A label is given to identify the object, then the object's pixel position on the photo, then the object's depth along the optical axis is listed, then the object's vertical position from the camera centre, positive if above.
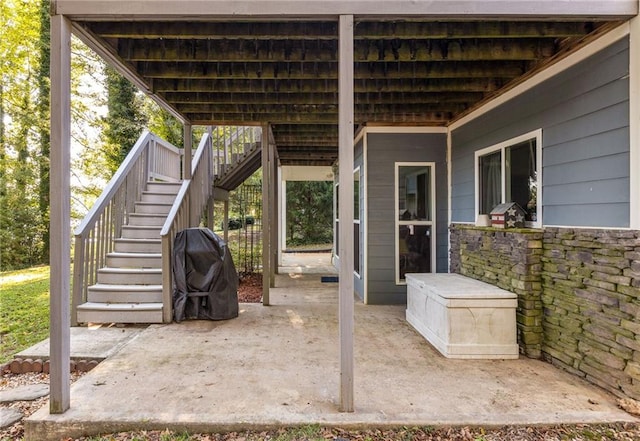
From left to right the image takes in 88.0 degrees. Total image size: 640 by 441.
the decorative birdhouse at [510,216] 3.46 +0.04
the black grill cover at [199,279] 4.20 -0.75
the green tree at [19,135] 9.34 +2.48
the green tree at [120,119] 9.49 +2.95
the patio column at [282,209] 10.61 +0.37
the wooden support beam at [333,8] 2.20 +1.42
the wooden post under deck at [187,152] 5.03 +1.04
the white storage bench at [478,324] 3.17 -1.01
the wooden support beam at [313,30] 2.65 +1.55
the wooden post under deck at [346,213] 2.23 +0.05
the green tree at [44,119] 9.48 +3.01
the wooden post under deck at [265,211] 4.97 +0.14
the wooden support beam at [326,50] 2.98 +1.57
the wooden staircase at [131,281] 3.96 -0.79
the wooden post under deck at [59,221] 2.18 +0.00
